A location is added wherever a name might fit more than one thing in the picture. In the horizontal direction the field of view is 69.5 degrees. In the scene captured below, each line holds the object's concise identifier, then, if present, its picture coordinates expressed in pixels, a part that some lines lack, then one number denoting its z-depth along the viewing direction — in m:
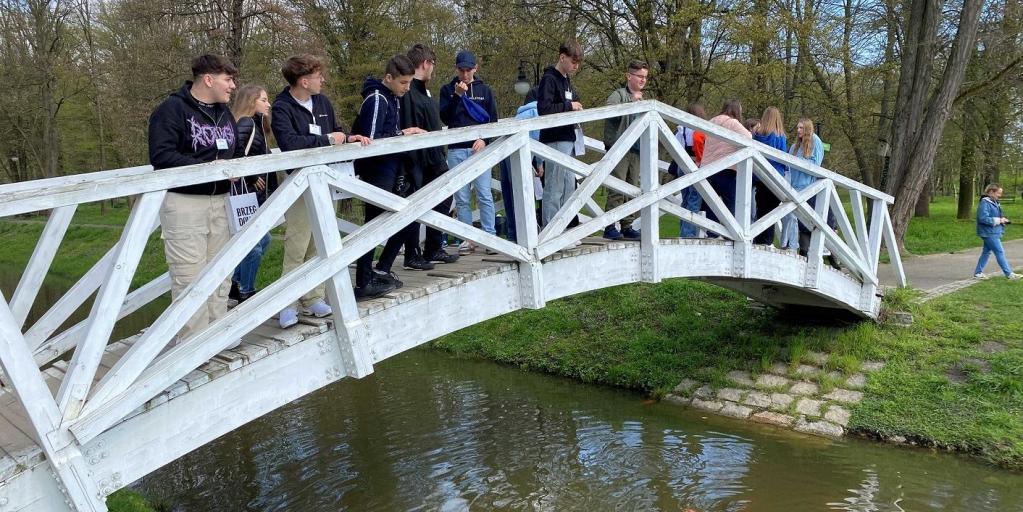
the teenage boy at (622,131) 6.30
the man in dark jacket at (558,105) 5.76
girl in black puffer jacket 4.60
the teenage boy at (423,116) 5.26
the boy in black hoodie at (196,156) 3.62
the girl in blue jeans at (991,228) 10.42
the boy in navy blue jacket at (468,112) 5.84
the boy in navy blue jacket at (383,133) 4.52
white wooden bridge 2.95
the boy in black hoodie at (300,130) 4.31
